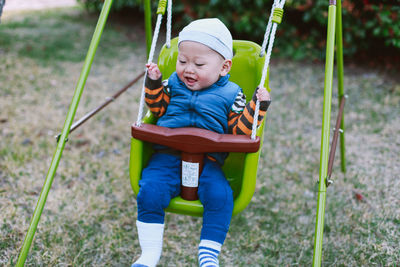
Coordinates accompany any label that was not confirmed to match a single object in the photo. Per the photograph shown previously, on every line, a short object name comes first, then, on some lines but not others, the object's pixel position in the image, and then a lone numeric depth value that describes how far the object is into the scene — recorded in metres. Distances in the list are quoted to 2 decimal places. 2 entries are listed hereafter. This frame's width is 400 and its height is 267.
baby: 1.79
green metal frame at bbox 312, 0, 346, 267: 1.71
